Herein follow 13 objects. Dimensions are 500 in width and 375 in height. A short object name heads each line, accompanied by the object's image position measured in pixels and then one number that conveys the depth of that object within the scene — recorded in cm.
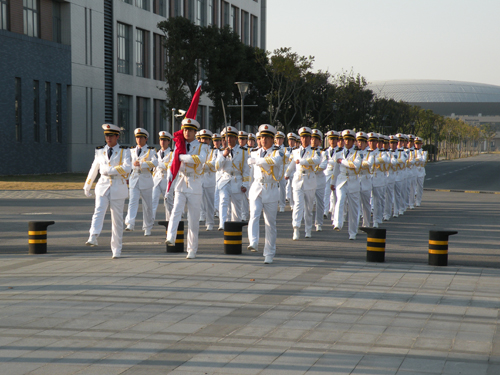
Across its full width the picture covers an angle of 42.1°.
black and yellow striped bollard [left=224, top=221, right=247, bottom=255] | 1109
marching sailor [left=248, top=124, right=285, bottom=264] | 1058
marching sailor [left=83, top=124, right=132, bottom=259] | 1099
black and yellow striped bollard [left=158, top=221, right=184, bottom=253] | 1130
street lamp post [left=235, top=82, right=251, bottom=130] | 2719
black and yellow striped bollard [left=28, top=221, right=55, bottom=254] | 1118
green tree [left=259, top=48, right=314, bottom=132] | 4097
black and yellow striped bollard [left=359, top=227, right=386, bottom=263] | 1044
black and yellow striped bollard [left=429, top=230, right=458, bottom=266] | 1012
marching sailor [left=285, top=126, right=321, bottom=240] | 1332
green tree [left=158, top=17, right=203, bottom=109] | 3728
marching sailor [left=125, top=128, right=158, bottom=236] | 1430
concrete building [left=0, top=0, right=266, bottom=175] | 3591
